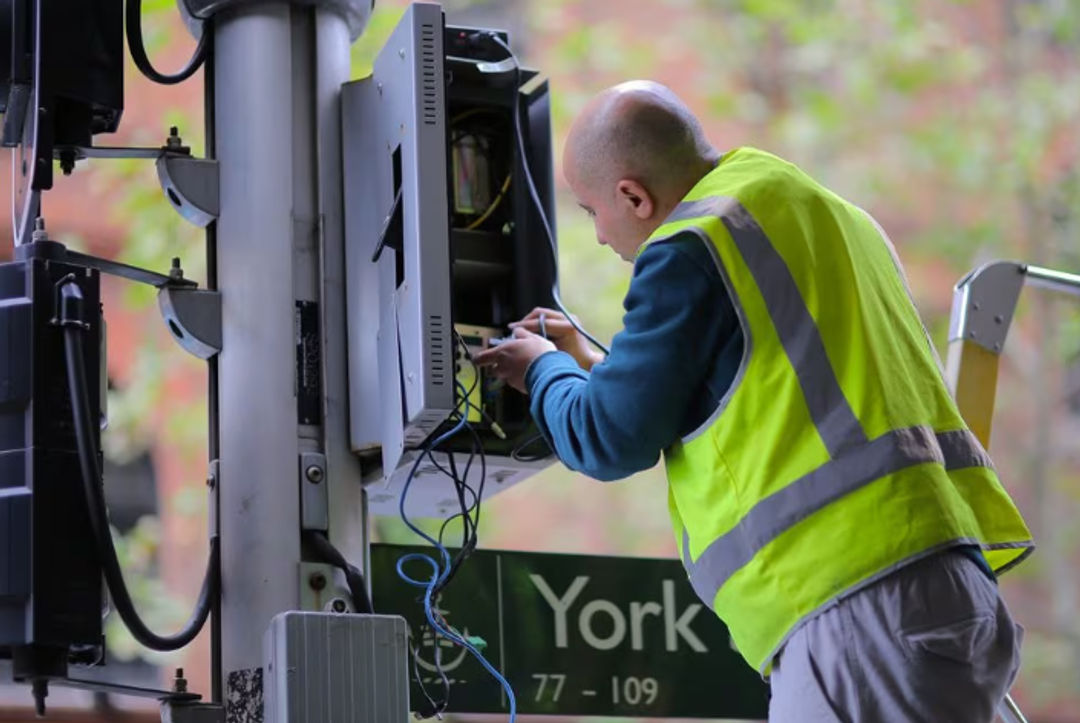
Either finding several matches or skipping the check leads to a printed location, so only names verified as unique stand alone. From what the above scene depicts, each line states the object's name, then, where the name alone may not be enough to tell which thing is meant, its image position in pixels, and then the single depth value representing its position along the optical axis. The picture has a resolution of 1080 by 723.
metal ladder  7.44
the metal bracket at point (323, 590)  6.16
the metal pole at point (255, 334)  6.16
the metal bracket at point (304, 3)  6.67
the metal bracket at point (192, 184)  6.53
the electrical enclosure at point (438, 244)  5.98
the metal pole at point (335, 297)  6.39
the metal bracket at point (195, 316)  6.43
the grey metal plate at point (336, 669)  5.72
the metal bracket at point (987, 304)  7.49
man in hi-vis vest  5.03
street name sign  7.53
